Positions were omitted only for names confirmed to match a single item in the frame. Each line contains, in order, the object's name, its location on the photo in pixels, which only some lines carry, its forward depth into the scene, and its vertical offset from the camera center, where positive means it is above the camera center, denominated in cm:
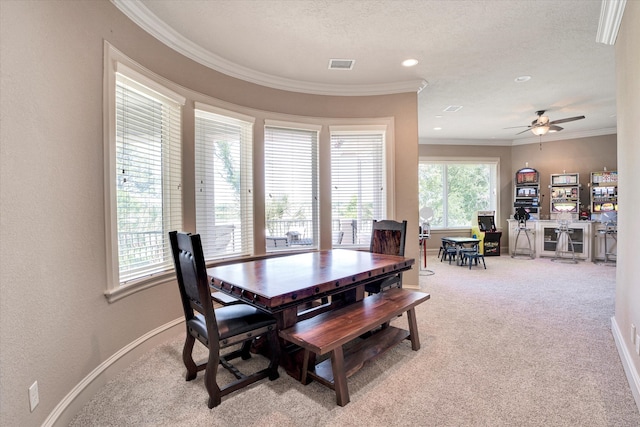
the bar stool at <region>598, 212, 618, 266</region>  638 -42
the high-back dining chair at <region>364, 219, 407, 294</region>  333 -34
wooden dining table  198 -47
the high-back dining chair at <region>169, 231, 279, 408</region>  184 -70
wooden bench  195 -76
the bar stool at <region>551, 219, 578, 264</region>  691 -61
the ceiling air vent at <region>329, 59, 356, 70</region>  359 +172
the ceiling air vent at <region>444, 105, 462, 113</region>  537 +178
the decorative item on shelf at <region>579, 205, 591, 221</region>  709 -7
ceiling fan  544 +144
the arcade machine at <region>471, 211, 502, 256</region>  759 -55
